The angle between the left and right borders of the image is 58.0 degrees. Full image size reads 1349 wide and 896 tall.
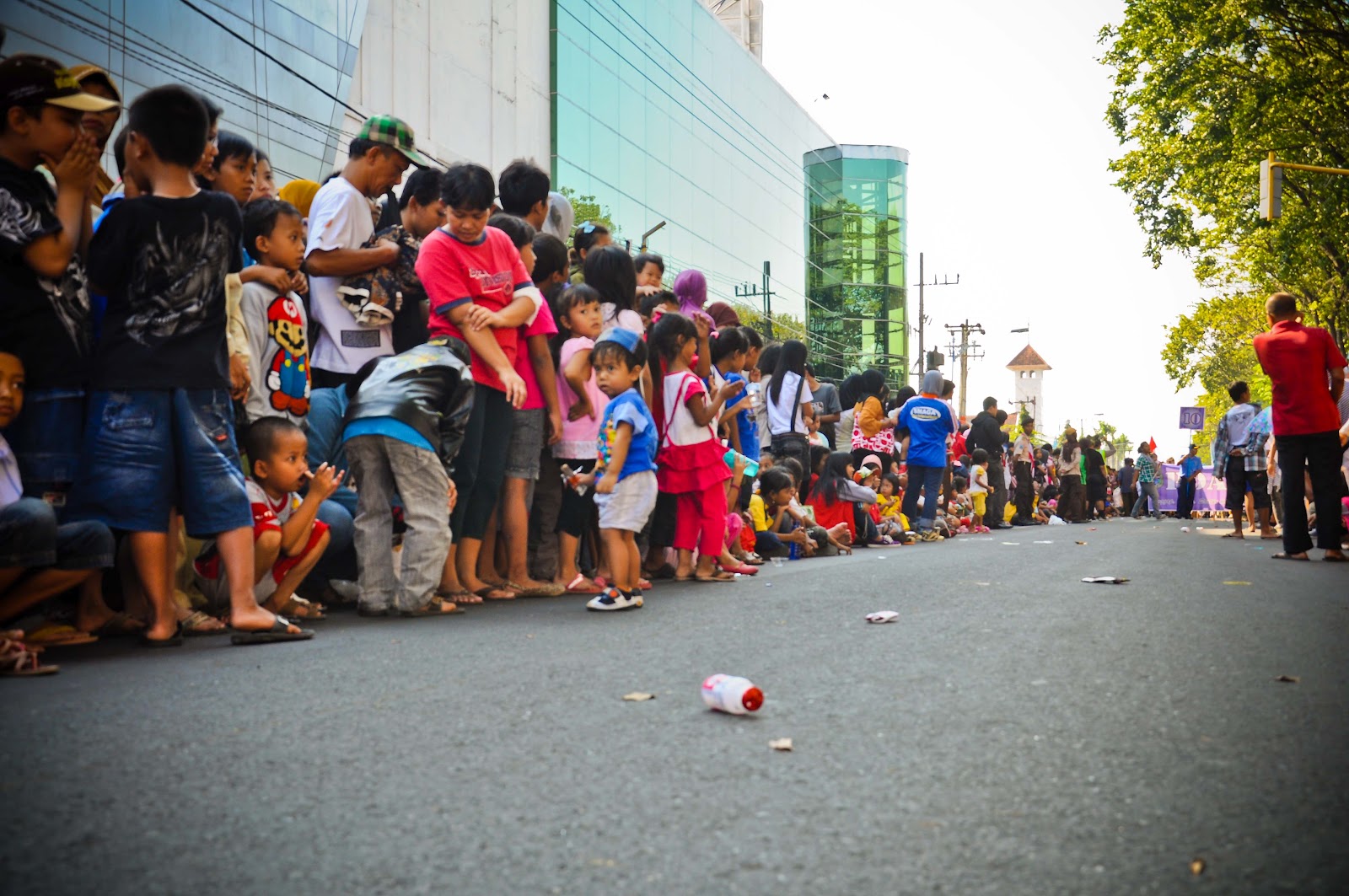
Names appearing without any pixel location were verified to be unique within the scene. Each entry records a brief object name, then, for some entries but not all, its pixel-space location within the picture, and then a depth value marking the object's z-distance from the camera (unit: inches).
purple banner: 1465.3
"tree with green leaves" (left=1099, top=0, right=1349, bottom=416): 967.0
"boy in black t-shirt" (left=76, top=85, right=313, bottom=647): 180.1
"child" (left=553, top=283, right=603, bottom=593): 278.1
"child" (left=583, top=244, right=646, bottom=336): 297.9
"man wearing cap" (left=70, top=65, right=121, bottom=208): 181.2
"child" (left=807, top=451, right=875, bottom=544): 500.7
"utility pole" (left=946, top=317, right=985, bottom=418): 3088.1
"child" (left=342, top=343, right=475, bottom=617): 221.1
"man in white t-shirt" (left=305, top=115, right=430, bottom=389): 229.8
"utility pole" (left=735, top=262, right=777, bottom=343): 2250.2
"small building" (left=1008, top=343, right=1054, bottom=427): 7578.7
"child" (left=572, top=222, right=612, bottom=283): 317.1
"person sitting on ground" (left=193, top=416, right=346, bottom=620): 203.5
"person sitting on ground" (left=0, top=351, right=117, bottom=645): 164.6
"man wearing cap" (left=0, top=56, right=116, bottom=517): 174.9
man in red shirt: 392.8
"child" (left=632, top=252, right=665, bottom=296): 341.7
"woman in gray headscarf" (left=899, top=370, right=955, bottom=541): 564.4
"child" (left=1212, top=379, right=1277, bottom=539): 553.0
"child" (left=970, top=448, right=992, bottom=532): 772.6
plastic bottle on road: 131.3
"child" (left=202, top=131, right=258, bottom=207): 224.1
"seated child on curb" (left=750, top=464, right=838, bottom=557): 438.0
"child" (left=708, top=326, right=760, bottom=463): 375.2
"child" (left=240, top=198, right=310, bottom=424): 211.8
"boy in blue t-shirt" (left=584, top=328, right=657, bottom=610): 258.2
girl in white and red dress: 305.1
